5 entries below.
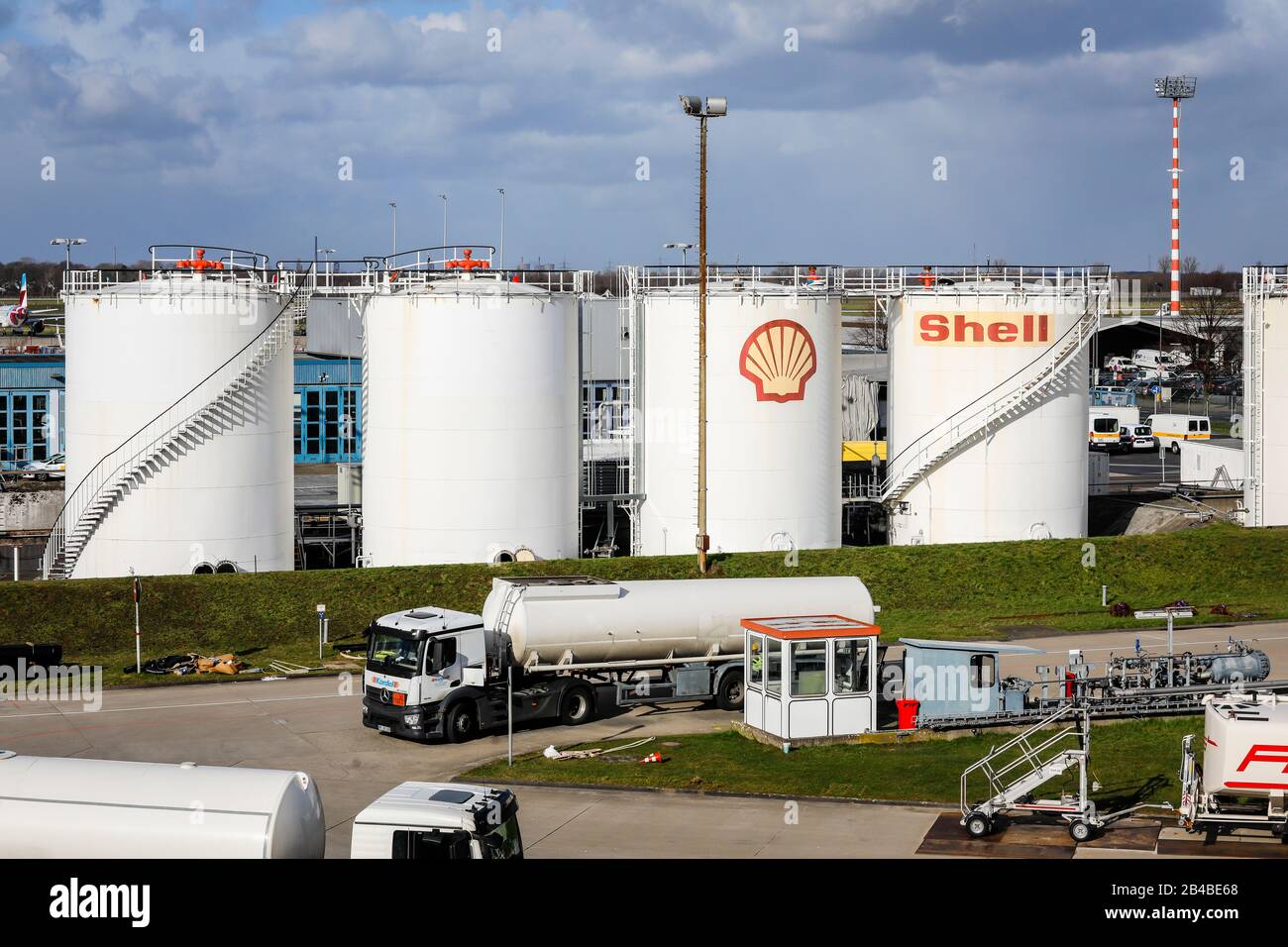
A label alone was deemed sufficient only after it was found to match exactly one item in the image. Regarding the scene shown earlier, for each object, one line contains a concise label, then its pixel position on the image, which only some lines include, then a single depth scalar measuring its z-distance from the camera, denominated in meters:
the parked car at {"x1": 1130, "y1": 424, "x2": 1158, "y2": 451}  89.31
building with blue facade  72.25
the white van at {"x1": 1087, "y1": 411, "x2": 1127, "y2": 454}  87.31
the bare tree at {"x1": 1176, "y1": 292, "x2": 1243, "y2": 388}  114.81
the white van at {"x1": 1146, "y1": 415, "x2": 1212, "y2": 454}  86.44
